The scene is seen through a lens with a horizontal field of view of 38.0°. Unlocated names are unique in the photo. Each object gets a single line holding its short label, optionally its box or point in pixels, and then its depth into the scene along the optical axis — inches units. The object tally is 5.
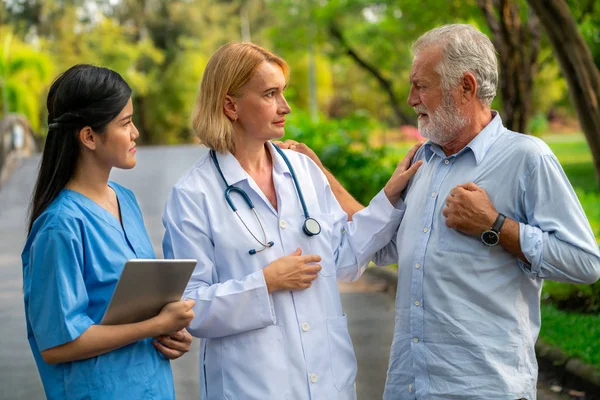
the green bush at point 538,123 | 1397.6
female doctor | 123.8
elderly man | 119.2
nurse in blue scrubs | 107.9
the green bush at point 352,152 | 553.0
